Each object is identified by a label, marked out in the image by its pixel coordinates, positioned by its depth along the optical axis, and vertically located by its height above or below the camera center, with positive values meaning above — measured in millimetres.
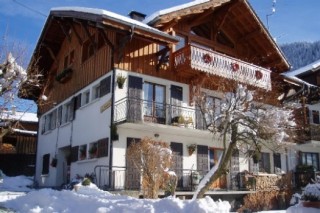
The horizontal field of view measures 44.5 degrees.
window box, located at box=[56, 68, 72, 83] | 22688 +5825
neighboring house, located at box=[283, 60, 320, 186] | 23277 +3320
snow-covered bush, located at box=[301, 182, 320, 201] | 12704 -479
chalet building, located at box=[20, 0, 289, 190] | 17328 +4862
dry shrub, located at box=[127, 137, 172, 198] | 14352 +483
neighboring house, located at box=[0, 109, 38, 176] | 32062 +1810
